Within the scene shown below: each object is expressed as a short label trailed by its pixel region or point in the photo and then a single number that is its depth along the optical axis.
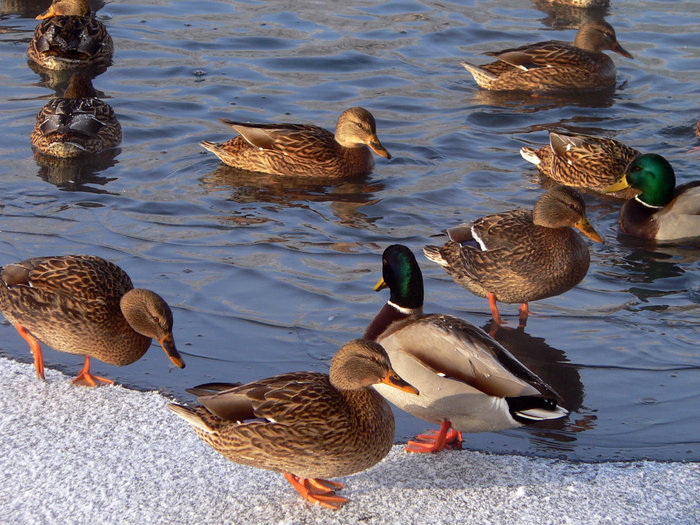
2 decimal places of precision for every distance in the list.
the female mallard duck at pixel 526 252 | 12.79
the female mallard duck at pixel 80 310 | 10.52
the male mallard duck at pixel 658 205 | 16.55
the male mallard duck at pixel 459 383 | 9.49
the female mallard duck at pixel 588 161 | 18.56
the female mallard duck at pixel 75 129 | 19.17
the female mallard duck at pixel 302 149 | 18.97
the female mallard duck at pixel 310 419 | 8.30
